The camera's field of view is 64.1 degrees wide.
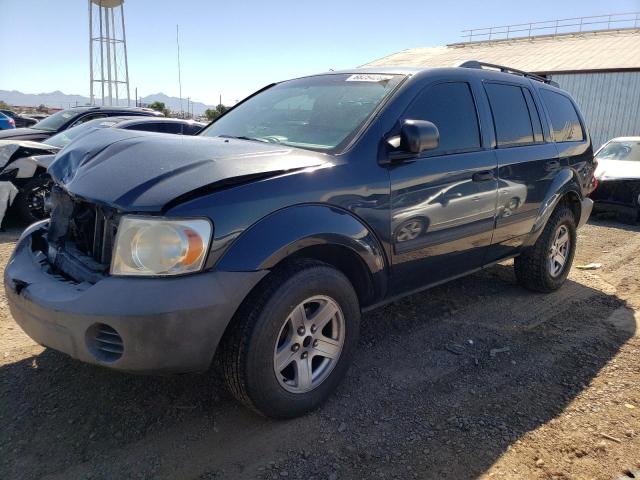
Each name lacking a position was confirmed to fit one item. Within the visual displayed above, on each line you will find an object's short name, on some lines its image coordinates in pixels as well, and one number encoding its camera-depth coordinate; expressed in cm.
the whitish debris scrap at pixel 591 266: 595
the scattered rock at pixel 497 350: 356
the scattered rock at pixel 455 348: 356
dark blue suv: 220
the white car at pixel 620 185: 894
